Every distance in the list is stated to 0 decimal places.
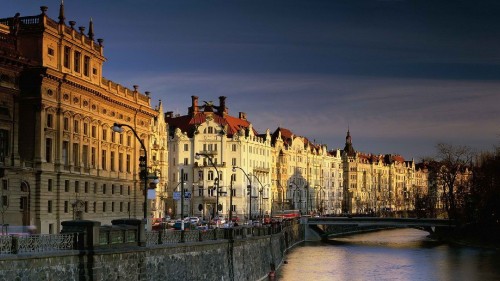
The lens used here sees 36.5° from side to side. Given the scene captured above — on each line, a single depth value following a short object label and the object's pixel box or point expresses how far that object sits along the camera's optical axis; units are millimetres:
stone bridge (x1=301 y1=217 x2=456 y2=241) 127250
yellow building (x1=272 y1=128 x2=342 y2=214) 181000
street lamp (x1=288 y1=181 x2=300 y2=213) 187725
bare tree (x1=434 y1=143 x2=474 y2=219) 132000
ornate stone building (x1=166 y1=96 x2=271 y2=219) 152750
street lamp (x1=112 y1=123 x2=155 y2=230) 42312
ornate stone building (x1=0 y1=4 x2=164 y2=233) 66125
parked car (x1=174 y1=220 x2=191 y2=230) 77688
